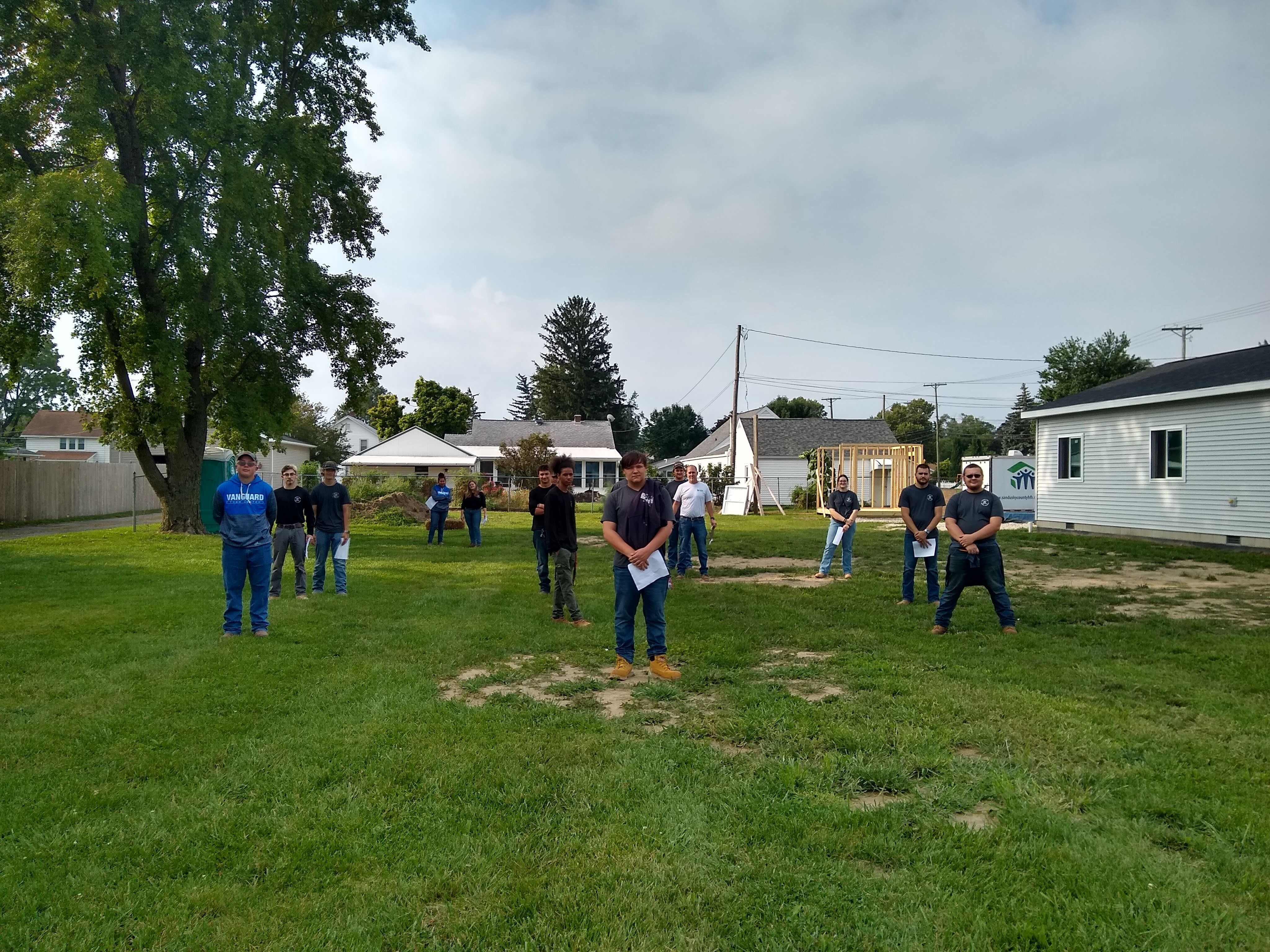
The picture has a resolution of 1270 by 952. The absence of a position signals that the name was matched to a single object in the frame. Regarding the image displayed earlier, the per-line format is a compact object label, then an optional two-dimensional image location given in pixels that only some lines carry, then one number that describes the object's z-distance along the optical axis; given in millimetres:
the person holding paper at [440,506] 19531
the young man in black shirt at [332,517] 10523
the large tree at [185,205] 16109
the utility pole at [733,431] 39188
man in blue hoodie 8070
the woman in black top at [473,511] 18906
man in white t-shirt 12648
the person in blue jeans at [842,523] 12328
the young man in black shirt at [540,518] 10258
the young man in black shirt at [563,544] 9016
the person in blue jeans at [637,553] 6590
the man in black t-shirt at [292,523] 10156
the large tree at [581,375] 75625
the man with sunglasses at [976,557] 8211
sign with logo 32031
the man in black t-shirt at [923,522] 10102
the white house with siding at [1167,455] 16922
